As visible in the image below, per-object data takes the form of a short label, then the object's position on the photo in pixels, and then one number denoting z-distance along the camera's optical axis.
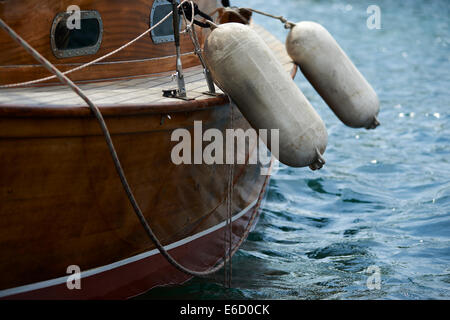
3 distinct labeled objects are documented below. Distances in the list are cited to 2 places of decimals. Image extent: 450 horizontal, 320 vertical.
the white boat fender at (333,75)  11.30
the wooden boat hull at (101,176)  7.58
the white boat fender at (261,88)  8.72
